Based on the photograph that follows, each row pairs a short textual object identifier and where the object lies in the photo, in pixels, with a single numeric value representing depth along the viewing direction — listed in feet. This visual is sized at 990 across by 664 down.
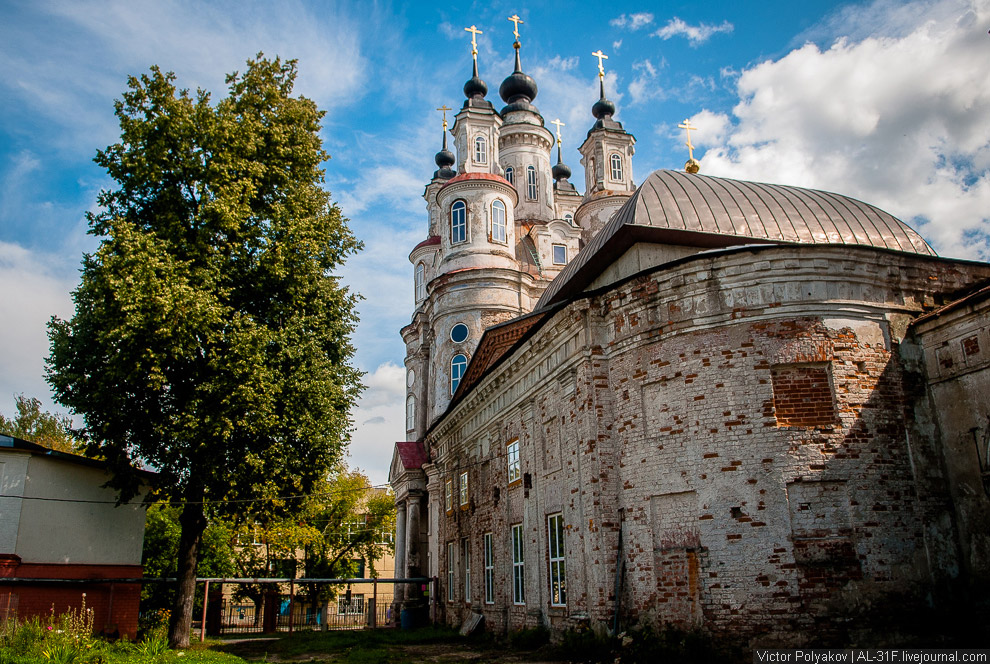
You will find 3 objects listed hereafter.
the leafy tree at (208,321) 55.01
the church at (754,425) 39.27
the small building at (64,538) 58.23
